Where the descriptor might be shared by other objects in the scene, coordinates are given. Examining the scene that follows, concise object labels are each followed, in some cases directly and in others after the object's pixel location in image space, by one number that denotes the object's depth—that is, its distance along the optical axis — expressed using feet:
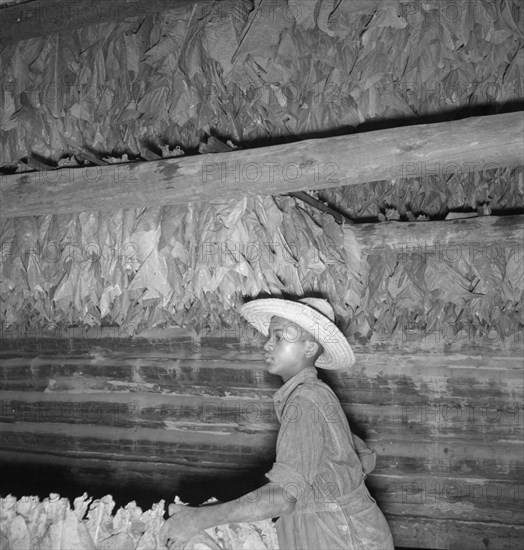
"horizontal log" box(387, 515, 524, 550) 17.31
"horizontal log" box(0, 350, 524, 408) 17.43
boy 7.57
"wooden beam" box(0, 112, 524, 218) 6.55
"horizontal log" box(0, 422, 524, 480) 17.42
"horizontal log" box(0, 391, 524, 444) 17.42
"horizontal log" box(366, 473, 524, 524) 17.21
